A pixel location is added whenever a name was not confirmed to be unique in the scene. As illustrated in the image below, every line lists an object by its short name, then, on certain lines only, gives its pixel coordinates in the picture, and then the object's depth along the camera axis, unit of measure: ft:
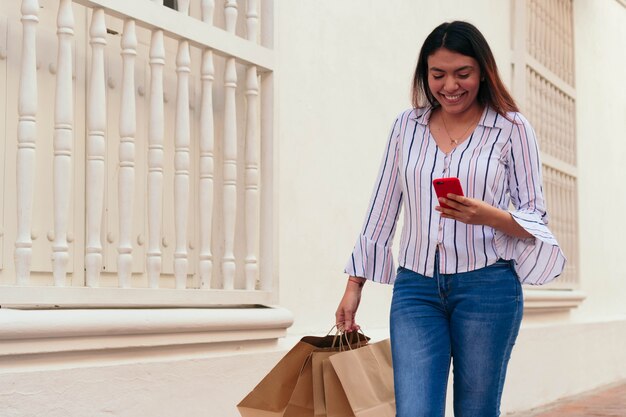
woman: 13.42
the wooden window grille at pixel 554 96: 35.50
